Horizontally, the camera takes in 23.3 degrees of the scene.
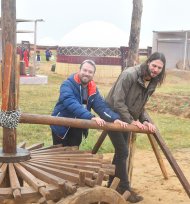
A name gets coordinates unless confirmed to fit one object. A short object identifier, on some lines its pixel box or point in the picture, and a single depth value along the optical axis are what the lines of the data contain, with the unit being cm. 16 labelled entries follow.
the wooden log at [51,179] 324
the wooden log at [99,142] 532
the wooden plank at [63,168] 351
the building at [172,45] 2881
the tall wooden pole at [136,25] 671
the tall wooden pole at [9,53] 335
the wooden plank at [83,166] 366
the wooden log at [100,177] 341
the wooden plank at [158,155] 577
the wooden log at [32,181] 316
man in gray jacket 449
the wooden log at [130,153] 553
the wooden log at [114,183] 360
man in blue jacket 430
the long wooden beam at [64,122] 356
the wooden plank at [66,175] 340
